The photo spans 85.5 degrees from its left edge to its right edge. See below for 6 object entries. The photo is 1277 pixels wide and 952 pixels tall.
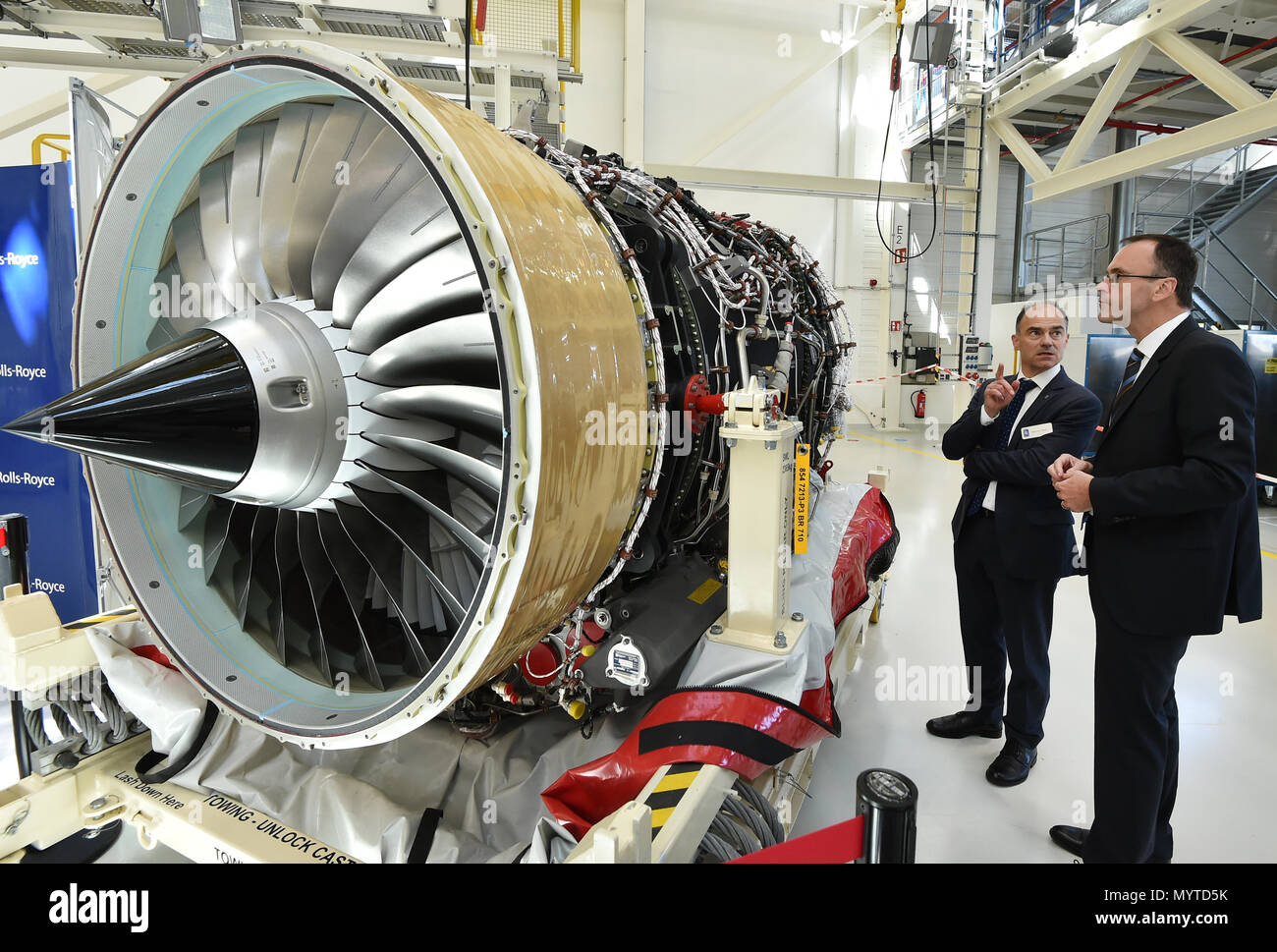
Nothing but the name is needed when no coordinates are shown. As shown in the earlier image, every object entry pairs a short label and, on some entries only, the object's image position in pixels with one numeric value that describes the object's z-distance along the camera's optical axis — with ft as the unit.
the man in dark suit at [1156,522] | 5.12
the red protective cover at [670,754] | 4.73
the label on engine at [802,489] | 6.22
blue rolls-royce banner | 9.64
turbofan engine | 3.56
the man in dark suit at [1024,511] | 7.45
